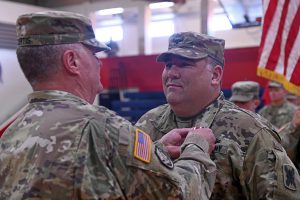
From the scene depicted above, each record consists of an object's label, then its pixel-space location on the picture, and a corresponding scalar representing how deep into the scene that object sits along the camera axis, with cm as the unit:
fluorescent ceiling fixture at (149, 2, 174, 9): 941
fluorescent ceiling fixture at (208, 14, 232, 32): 1073
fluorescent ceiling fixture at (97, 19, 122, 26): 1293
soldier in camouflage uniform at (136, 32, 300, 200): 202
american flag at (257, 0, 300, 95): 347
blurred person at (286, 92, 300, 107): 658
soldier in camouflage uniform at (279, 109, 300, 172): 368
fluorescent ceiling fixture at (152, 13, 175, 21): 1192
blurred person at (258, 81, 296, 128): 609
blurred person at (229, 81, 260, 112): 470
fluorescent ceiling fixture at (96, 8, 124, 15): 986
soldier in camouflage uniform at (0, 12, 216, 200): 137
